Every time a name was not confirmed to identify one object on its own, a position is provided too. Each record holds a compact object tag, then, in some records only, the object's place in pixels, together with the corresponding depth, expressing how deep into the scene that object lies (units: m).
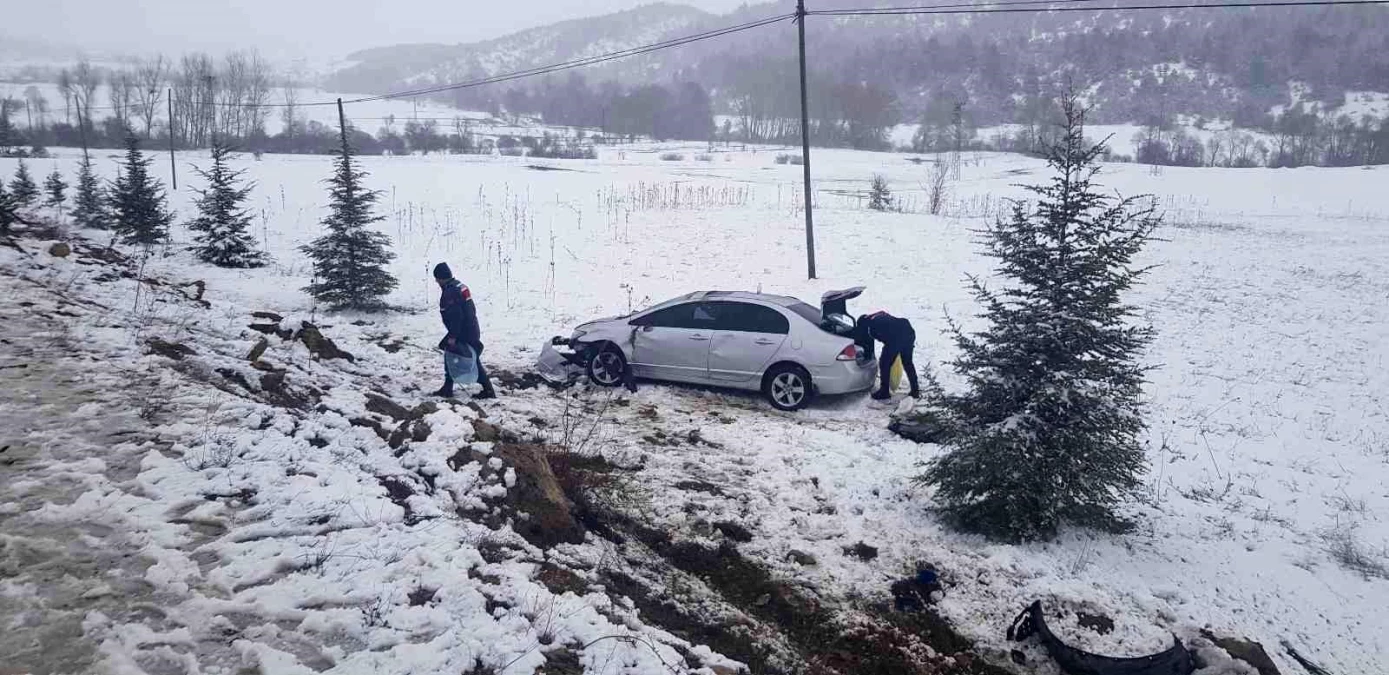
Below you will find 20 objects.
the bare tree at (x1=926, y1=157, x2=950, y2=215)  30.00
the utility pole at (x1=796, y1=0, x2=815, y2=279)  17.33
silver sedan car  9.67
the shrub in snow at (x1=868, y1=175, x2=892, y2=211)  29.36
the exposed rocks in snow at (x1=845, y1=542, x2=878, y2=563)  5.95
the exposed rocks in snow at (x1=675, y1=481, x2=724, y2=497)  6.93
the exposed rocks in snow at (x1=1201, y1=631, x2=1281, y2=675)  4.67
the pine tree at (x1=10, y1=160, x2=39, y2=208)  22.30
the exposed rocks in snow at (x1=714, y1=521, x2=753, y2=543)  6.06
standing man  9.03
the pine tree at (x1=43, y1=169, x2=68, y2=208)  24.48
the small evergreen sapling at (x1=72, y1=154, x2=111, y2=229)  22.12
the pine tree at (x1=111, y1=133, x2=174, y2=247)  18.89
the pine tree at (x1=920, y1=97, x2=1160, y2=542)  5.96
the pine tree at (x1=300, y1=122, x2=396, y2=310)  14.42
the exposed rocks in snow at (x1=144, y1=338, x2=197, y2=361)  8.22
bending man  9.83
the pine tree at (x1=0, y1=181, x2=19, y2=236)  14.76
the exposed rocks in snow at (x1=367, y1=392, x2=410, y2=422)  7.92
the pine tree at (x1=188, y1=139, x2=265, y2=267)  17.81
